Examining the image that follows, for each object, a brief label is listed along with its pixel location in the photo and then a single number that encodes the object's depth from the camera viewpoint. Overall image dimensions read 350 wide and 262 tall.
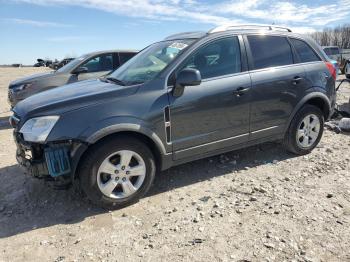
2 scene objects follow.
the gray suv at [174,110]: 3.50
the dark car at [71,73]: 8.27
